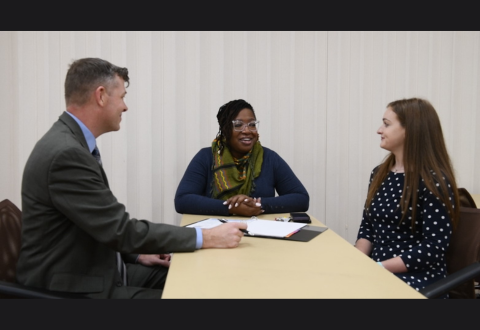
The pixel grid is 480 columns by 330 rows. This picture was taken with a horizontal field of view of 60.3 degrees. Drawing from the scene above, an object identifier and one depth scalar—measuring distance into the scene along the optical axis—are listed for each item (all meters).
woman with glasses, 2.35
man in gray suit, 1.32
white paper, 1.70
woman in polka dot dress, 1.66
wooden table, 1.06
